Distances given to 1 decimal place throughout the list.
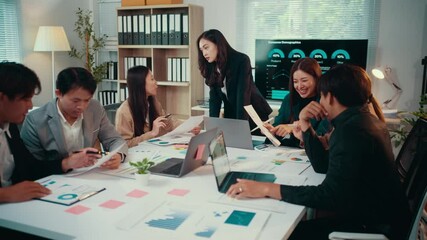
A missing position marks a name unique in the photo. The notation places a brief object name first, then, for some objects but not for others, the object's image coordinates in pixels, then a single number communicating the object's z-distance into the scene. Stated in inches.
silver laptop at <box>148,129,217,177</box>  70.6
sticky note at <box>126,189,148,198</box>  61.1
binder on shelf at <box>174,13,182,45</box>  173.2
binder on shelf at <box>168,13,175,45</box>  174.4
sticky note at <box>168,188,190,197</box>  61.8
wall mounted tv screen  151.1
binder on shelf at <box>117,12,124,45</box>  185.5
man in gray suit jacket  76.3
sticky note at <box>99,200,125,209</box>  56.9
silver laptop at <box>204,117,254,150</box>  92.1
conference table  48.8
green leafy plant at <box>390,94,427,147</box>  127.3
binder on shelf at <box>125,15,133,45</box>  183.5
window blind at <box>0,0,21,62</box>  169.3
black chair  50.5
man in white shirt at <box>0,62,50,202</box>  58.2
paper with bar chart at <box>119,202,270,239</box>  48.3
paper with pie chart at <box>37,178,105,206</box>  58.7
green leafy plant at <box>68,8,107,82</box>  191.0
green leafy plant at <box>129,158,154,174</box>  66.1
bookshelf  173.8
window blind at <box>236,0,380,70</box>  154.0
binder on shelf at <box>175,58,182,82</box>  180.1
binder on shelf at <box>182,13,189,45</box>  172.1
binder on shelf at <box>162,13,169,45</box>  175.4
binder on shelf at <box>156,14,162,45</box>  177.0
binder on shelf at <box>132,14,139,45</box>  182.1
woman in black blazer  121.9
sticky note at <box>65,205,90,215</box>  54.6
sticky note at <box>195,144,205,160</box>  73.7
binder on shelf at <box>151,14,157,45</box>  177.9
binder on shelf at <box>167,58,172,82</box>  182.2
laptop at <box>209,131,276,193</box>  65.1
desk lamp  151.2
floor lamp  169.8
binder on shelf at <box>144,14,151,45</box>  179.3
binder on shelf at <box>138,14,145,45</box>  180.9
